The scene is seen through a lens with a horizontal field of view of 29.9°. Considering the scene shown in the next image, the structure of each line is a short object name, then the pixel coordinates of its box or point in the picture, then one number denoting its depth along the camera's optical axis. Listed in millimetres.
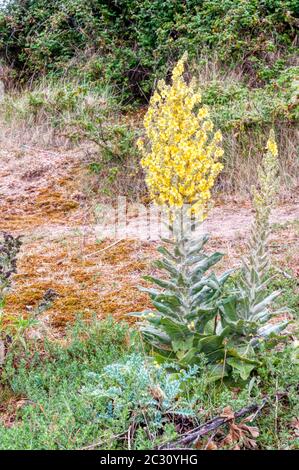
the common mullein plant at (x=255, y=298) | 2658
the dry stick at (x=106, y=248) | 4953
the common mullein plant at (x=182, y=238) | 2625
